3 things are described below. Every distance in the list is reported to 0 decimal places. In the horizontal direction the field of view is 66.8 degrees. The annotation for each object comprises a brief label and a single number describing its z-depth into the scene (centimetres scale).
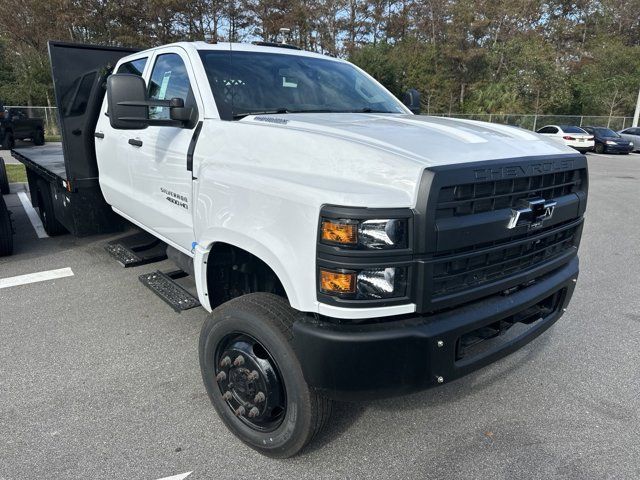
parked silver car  2403
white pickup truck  196
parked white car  2239
